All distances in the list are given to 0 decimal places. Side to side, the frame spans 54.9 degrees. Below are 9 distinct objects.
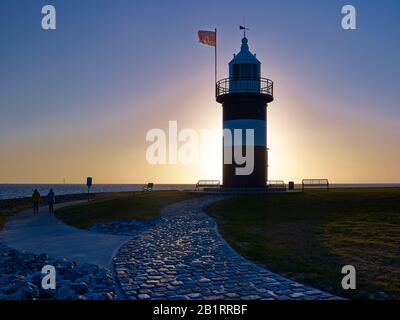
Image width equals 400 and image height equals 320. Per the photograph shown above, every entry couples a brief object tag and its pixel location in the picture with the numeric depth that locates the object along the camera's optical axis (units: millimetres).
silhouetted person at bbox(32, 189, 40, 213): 28812
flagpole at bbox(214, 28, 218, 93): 36438
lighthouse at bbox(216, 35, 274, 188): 33031
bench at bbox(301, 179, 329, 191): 44906
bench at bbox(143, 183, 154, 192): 55522
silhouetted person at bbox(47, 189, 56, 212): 28891
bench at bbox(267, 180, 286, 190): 40938
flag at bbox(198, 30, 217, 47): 36938
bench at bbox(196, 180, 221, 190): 42125
